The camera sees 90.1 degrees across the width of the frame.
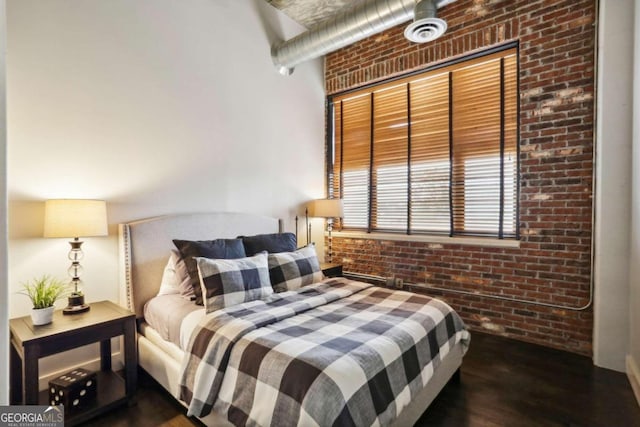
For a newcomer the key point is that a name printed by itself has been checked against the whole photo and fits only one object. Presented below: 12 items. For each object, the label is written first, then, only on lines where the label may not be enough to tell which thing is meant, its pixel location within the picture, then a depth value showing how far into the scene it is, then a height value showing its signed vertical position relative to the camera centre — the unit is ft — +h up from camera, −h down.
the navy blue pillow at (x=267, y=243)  9.36 -1.18
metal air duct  8.18 +5.49
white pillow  7.82 -1.84
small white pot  6.11 -2.09
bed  4.94 -2.33
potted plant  6.14 -1.80
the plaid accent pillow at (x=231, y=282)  6.66 -1.68
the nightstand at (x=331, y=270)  11.93 -2.52
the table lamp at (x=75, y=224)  6.45 -0.35
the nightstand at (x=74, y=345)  5.51 -2.58
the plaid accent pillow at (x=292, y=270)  8.21 -1.77
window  10.11 +1.90
